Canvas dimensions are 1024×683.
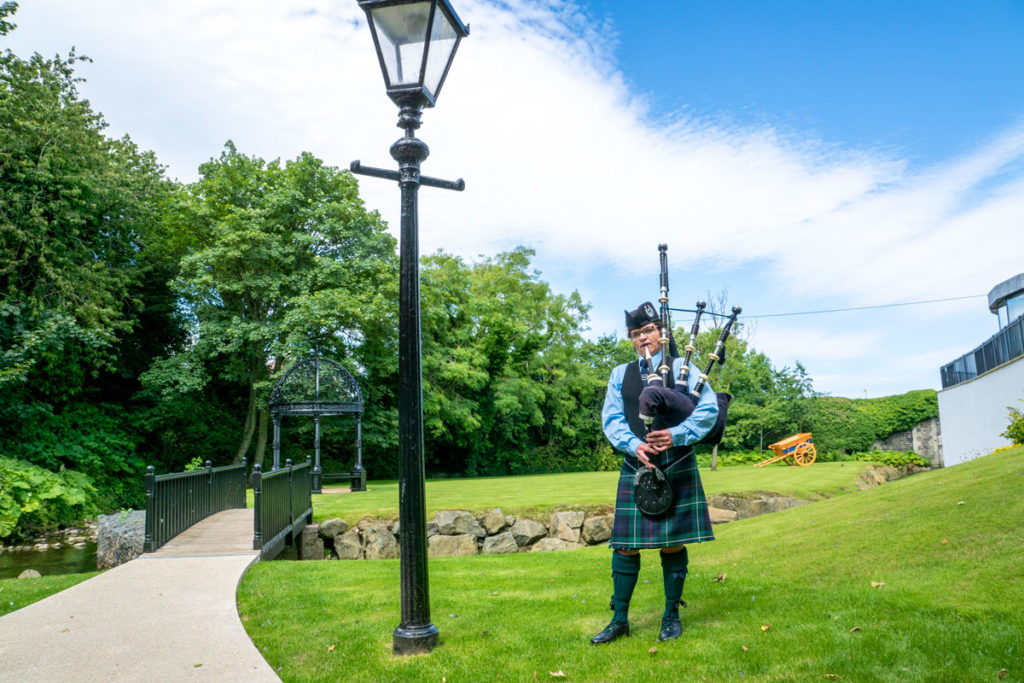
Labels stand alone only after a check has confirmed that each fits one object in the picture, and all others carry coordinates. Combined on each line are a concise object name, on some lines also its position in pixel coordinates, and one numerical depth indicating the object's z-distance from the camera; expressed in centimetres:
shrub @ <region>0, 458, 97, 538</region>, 1487
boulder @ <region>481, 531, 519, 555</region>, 1173
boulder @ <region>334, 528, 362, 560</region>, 1146
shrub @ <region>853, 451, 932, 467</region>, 2494
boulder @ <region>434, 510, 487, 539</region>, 1195
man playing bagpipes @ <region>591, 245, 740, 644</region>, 398
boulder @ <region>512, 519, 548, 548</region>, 1205
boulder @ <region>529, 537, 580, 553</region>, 1191
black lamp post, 413
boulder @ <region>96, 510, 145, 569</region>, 904
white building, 1827
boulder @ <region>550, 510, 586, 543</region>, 1220
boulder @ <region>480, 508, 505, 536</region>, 1211
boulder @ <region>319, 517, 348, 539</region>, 1170
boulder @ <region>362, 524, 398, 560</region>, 1148
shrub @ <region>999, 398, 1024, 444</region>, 1444
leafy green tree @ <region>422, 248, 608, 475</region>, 2531
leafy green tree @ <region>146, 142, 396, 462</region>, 2014
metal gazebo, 1675
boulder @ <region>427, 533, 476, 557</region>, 1155
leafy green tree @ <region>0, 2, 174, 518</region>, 1672
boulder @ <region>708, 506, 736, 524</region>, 1305
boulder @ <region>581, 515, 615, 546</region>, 1218
